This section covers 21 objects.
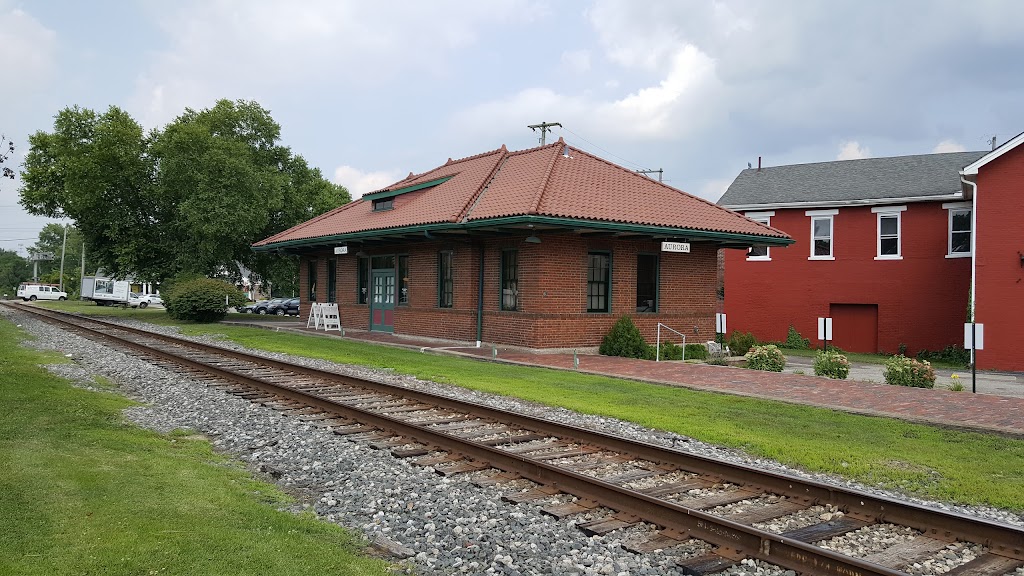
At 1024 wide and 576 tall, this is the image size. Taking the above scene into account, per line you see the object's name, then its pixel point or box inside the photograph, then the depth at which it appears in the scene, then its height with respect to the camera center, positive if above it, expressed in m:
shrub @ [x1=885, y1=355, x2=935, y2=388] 14.02 -1.23
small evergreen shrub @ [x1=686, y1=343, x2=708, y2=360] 19.92 -1.24
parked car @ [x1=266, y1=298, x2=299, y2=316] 52.22 -0.57
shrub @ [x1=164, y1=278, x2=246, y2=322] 31.61 -0.10
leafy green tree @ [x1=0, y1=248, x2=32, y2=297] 104.88 +3.12
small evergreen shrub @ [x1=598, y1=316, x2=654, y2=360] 18.62 -0.95
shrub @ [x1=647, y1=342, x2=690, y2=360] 19.33 -1.21
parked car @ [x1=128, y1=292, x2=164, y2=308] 58.66 -0.37
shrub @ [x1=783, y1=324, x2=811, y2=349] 27.39 -1.25
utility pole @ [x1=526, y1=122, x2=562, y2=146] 40.56 +9.84
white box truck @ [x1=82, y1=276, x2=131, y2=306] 59.62 +0.37
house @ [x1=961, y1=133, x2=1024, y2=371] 20.67 +1.68
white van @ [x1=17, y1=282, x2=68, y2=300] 73.38 +0.15
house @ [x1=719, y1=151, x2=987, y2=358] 25.09 +1.88
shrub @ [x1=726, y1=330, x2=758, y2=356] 21.50 -1.07
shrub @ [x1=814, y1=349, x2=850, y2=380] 15.26 -1.20
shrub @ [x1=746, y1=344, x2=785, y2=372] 16.56 -1.17
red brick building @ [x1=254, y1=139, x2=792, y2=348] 18.58 +1.43
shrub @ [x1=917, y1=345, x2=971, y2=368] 23.77 -1.49
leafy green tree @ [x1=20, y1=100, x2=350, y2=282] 35.19 +5.22
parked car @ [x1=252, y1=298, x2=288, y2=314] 54.75 -0.57
